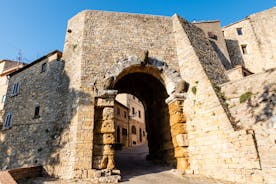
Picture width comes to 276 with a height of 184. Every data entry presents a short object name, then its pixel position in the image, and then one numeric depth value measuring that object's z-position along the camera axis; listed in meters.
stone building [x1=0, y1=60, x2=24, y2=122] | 24.56
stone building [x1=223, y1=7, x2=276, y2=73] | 18.91
